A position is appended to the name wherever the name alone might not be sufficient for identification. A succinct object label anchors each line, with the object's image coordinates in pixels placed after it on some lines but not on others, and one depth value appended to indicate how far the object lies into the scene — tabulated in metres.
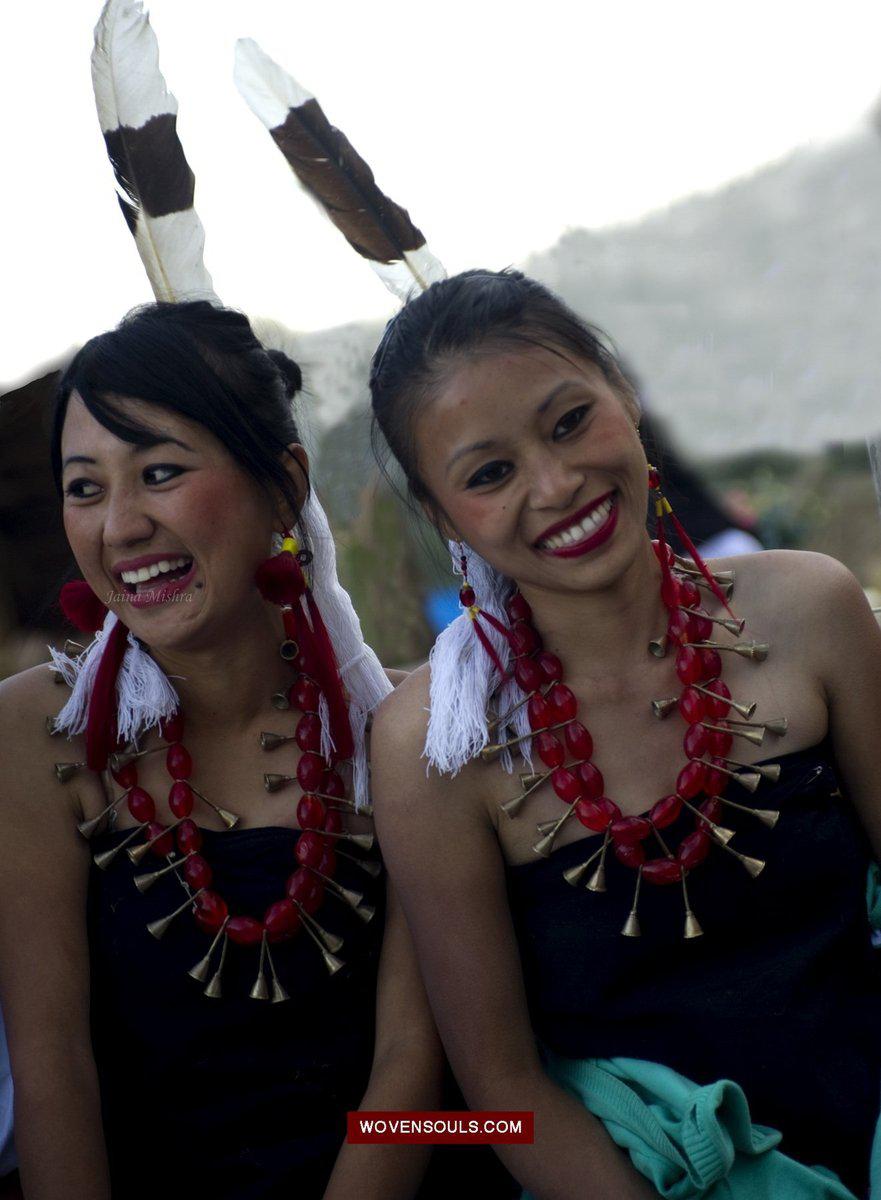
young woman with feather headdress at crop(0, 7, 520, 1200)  1.84
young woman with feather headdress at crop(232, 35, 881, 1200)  1.77
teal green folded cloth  1.71
